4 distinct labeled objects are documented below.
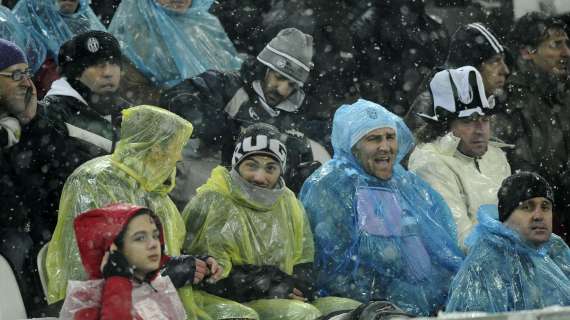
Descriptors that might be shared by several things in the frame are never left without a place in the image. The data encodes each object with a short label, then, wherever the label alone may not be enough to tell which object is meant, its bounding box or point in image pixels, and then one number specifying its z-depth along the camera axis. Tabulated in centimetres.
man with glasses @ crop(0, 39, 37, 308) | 1441
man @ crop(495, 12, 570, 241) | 1880
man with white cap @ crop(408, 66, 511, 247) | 1709
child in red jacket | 1362
